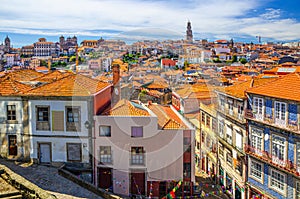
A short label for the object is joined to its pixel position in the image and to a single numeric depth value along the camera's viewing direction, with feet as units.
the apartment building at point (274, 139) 42.80
